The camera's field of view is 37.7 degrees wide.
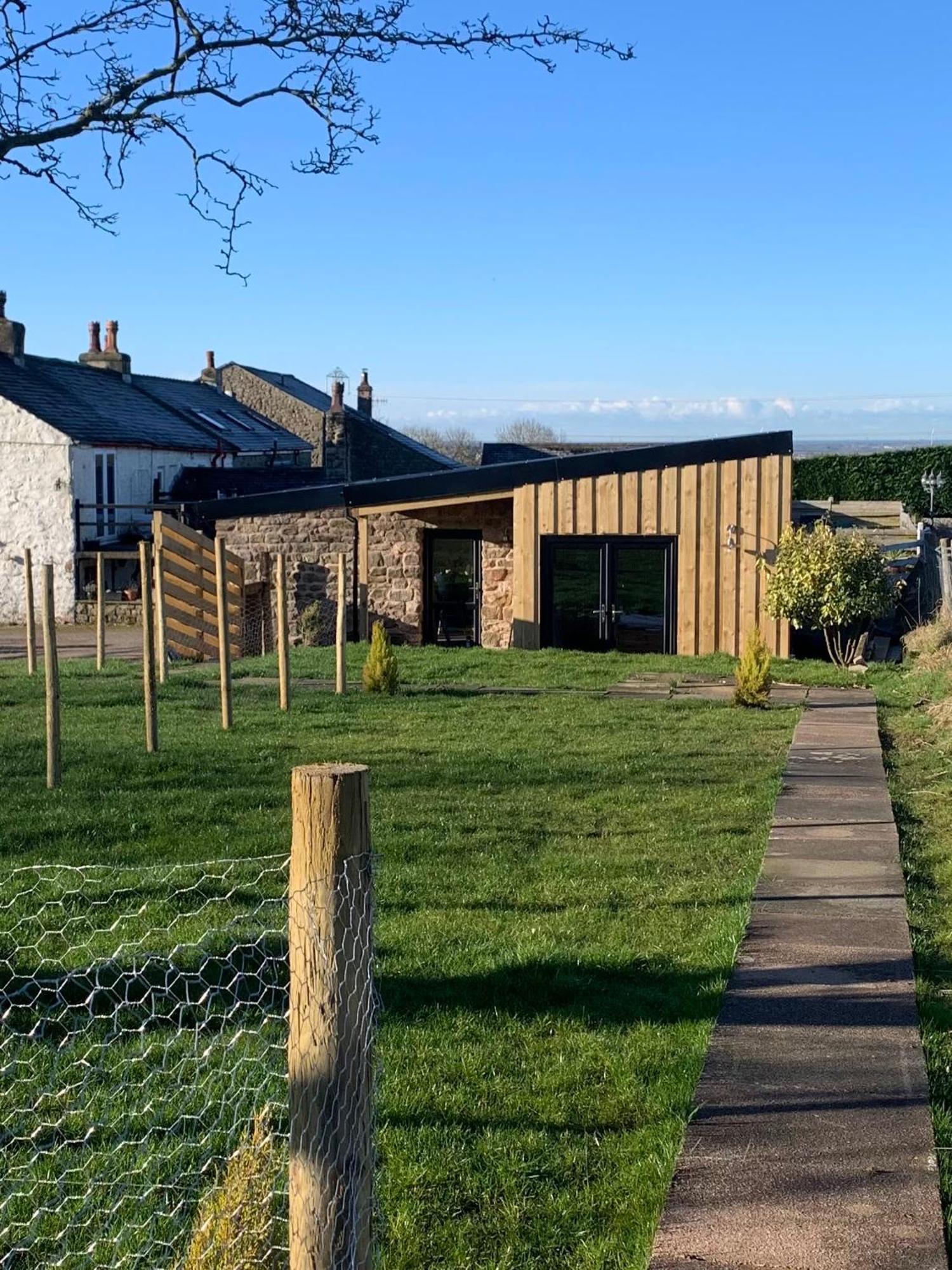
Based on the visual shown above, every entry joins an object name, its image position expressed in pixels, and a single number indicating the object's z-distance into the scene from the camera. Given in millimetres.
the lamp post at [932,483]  41188
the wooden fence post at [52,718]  10406
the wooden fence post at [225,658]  13508
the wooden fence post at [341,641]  16578
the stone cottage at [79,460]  32750
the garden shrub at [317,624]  23734
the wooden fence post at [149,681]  11828
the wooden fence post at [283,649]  14805
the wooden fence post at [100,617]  19764
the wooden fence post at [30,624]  17688
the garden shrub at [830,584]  19531
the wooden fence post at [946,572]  19391
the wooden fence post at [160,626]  18562
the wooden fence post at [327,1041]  3178
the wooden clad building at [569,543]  21453
